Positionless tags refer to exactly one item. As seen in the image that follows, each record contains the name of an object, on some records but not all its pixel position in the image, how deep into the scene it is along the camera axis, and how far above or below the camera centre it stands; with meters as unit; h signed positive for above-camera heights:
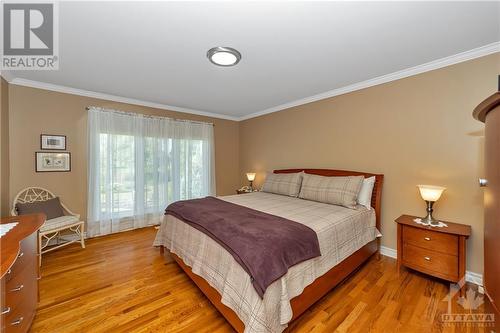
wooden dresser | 1.13 -0.69
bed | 1.39 -0.86
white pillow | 2.65 -0.36
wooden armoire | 0.74 -0.14
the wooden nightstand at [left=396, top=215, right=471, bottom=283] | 1.96 -0.84
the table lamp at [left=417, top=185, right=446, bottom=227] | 2.13 -0.32
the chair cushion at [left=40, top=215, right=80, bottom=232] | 2.62 -0.75
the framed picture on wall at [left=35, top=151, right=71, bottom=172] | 3.04 +0.05
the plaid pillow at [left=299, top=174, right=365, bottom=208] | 2.62 -0.33
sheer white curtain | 3.47 -0.03
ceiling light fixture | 2.11 +1.14
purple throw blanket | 1.41 -0.59
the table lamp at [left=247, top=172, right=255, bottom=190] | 4.61 -0.25
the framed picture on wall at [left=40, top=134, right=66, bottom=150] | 3.07 +0.35
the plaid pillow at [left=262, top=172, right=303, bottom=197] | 3.35 -0.32
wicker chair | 2.68 -0.75
